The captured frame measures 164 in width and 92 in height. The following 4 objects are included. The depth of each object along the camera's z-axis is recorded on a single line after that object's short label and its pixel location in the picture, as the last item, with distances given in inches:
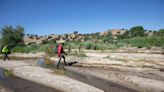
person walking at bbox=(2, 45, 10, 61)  534.5
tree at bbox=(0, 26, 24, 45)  1348.0
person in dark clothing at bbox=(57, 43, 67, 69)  374.7
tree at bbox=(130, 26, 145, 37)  1838.9
